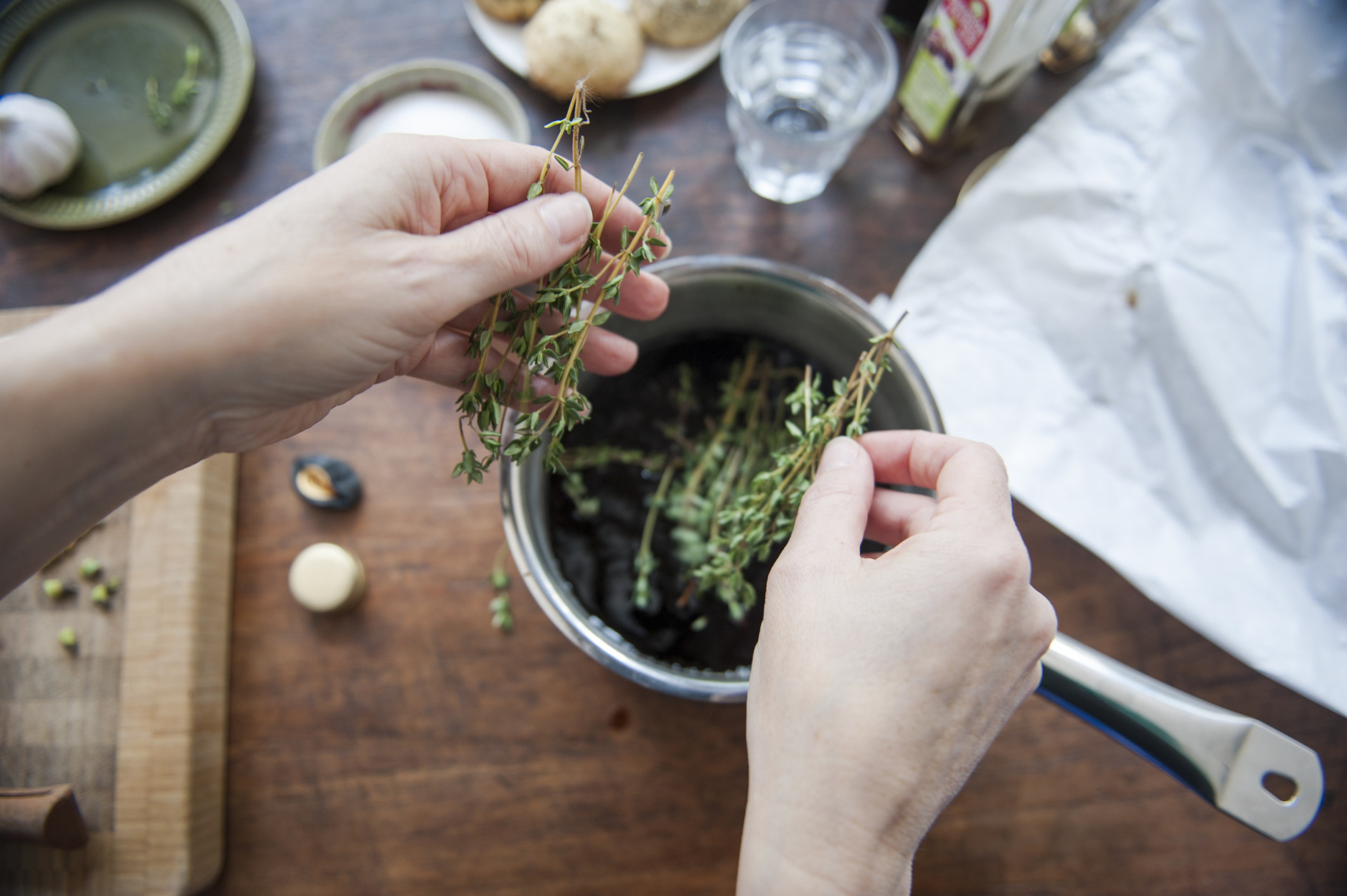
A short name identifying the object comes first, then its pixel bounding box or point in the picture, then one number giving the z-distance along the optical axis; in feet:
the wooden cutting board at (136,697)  2.01
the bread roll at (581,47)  2.20
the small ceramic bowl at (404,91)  2.22
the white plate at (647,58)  2.27
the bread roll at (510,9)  2.26
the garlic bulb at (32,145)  2.17
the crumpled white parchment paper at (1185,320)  2.06
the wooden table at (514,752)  2.06
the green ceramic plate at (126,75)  2.27
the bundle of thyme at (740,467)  1.80
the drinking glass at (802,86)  2.15
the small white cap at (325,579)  2.06
